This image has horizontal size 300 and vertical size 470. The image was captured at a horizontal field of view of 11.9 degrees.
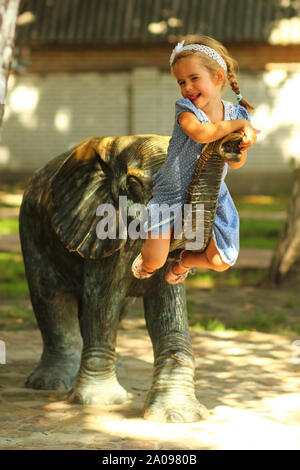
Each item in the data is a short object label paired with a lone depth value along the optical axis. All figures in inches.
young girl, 265.1
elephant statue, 327.3
